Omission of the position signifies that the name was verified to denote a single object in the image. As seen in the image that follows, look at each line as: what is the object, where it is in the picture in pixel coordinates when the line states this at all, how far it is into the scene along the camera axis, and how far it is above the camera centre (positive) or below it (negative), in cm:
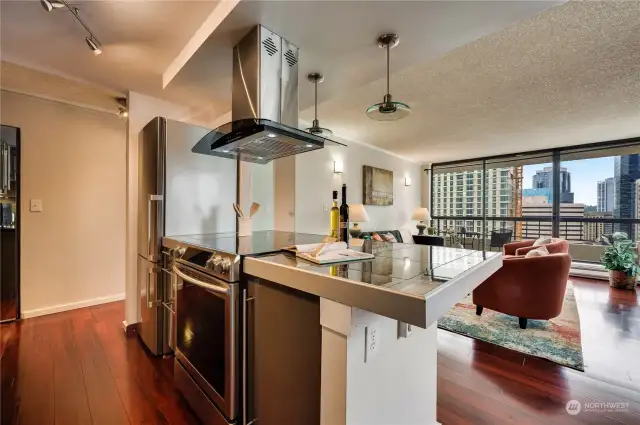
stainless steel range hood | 161 +70
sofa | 494 -46
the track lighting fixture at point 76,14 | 147 +111
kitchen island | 82 -44
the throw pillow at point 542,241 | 374 -40
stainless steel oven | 125 -65
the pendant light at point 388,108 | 167 +69
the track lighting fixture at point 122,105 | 295 +115
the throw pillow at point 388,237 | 499 -46
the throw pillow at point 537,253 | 267 -40
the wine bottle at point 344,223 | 150 -6
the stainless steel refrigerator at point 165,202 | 212 +7
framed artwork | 515 +49
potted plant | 402 -75
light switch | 288 +6
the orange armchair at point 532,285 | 247 -67
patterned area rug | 226 -112
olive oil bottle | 159 -4
